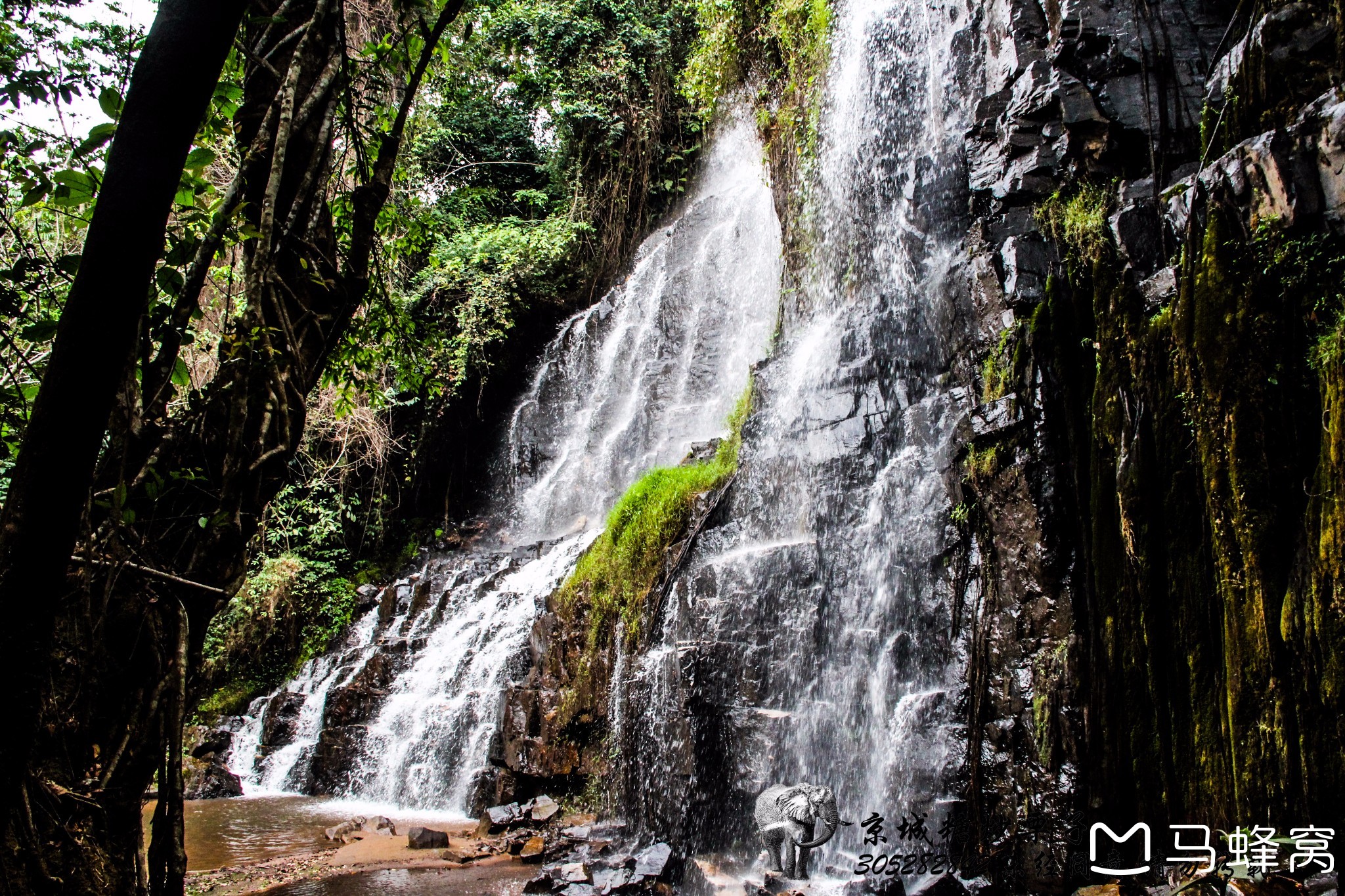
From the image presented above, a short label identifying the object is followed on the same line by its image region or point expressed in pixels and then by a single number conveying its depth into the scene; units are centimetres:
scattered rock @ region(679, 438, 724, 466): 1034
